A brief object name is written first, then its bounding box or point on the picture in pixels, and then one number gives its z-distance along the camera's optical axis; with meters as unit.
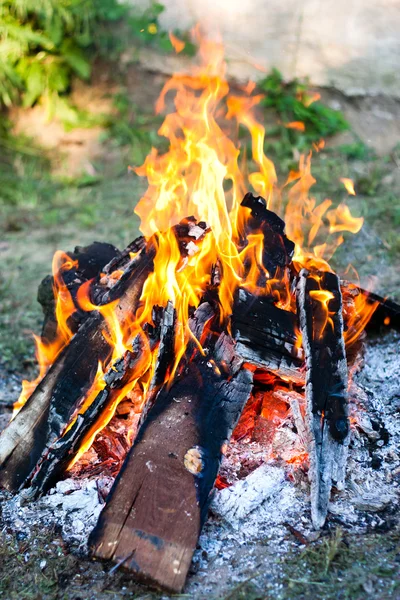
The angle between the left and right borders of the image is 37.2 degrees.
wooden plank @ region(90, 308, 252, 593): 2.31
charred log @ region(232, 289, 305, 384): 2.81
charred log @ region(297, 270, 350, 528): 2.58
